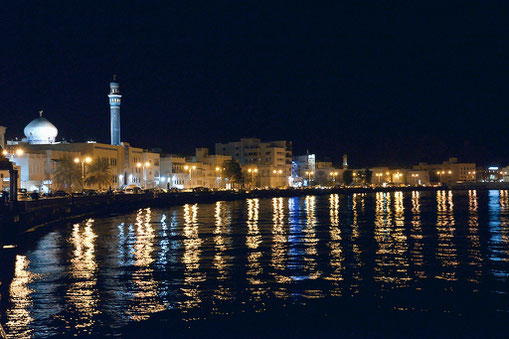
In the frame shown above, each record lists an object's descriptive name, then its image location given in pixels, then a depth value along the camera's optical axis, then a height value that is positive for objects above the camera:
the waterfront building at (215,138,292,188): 194.75 +7.67
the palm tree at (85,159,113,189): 101.84 +2.25
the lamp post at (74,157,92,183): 96.70 +4.33
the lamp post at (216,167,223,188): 172.02 +3.01
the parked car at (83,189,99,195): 91.81 -0.58
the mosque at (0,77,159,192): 94.62 +5.72
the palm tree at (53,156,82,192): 96.06 +2.18
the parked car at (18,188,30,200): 70.81 -0.60
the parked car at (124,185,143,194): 104.56 -0.36
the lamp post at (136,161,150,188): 129.88 +2.70
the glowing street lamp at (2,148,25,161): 87.62 +5.09
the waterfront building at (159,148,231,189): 141.62 +3.77
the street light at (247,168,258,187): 182.12 +3.92
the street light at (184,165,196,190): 148.75 +4.15
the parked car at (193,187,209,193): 127.74 -0.56
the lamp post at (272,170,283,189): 196.00 +4.09
